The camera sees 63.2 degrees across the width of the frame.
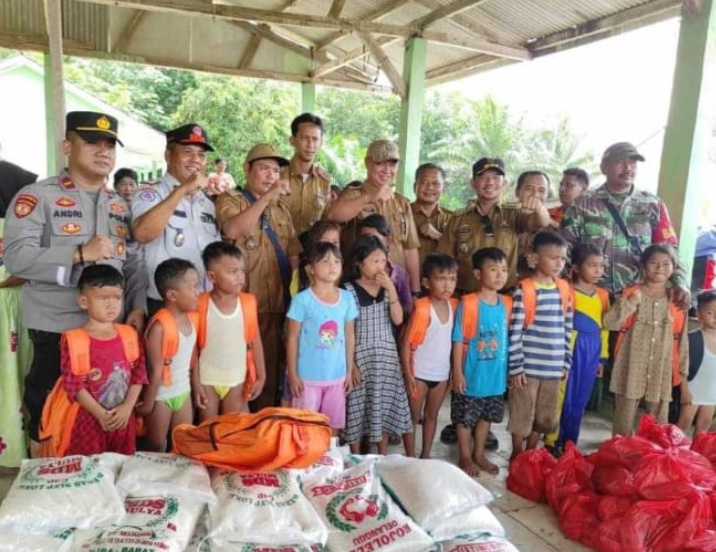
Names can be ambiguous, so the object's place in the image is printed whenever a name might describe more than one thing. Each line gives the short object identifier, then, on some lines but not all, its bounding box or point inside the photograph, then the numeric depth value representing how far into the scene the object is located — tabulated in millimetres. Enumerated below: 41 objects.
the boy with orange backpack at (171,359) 2701
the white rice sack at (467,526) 2053
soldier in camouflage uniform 3646
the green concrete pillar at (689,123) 4066
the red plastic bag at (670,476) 2506
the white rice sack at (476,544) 1987
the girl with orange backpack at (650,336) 3373
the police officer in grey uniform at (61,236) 2502
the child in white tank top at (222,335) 2846
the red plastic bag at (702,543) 2311
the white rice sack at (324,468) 2209
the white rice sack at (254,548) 1848
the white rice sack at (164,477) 1990
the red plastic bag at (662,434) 2852
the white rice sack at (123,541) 1729
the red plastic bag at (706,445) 2949
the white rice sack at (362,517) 1925
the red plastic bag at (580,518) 2633
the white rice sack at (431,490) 2076
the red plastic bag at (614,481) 2617
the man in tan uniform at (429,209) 3887
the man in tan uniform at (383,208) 3256
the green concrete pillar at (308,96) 10367
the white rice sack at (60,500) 1796
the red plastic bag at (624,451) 2693
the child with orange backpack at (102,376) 2471
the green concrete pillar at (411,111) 6941
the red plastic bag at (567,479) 2848
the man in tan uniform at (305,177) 3569
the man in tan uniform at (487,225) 3627
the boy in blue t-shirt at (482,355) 3232
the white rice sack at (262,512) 1884
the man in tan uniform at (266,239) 3084
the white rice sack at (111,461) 2062
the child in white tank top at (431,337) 3170
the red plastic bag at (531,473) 3010
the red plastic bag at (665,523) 2367
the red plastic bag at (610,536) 2463
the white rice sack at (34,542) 1736
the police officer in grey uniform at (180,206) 2841
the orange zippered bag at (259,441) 2105
